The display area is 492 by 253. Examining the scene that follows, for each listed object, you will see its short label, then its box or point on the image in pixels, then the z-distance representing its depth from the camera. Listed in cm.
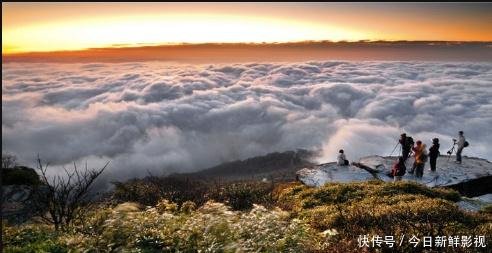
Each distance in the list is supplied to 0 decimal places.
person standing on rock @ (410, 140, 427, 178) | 2414
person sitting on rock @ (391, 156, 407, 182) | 2450
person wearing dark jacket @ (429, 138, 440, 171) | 2586
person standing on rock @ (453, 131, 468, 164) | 2667
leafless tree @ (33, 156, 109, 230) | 1491
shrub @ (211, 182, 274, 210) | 2164
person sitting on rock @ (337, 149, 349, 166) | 2870
